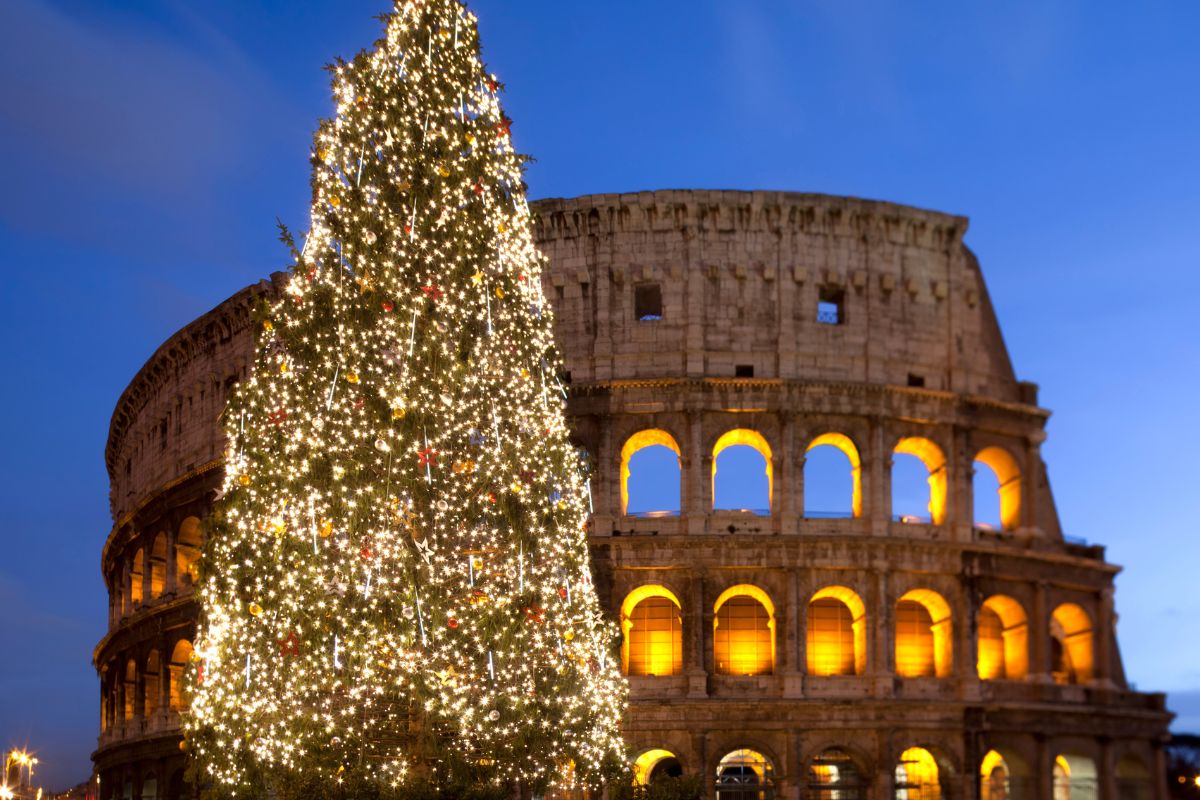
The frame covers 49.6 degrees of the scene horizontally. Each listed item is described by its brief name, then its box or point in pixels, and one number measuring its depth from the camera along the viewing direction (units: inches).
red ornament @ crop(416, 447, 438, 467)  719.1
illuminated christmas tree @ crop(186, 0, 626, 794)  706.2
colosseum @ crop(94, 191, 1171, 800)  1273.4
